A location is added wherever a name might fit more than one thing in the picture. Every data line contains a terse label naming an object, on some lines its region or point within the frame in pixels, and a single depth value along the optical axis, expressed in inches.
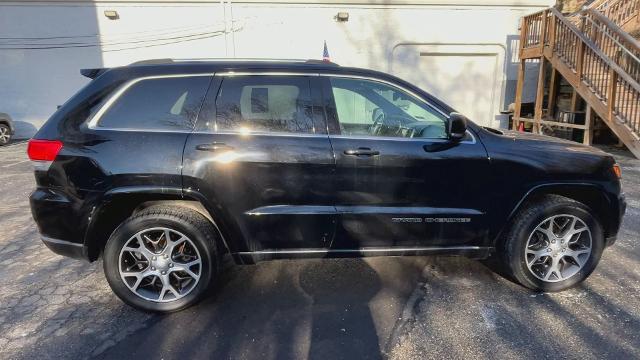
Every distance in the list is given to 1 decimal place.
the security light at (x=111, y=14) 479.5
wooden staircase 337.1
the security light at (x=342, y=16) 484.7
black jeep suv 122.2
